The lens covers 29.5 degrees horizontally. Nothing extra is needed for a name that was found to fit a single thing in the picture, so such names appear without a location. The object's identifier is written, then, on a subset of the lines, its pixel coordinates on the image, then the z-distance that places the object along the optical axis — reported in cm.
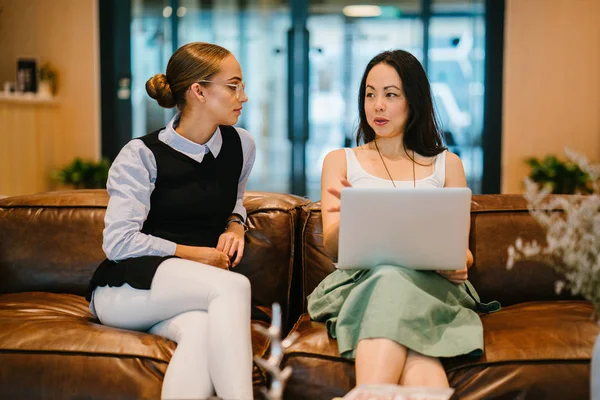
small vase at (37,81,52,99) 682
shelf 615
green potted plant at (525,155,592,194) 619
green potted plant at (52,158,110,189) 668
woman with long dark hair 255
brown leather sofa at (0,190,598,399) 257
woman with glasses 249
